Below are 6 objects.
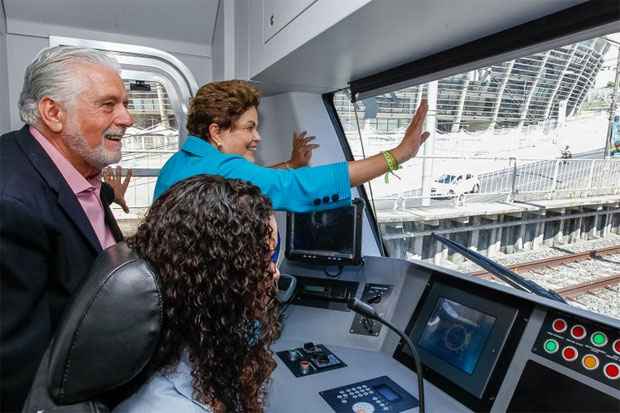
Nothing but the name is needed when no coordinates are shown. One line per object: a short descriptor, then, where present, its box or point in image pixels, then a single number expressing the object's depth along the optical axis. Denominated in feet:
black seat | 1.91
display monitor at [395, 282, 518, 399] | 4.02
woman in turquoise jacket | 4.32
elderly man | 2.71
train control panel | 3.44
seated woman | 2.20
